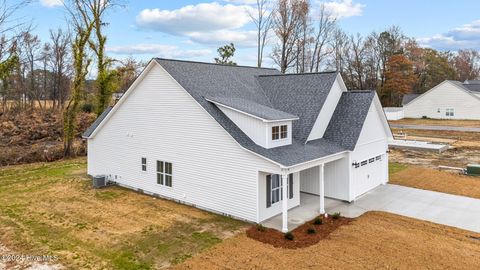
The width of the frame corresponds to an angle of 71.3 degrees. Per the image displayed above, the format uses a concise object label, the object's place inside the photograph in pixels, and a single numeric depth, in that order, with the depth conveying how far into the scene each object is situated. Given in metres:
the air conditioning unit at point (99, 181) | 17.09
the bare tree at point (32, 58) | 40.11
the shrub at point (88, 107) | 44.94
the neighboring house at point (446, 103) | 47.58
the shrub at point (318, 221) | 11.95
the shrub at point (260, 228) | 11.26
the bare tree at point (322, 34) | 43.84
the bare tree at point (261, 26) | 37.44
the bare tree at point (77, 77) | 25.11
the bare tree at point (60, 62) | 43.16
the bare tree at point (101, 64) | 26.86
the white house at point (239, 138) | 12.48
